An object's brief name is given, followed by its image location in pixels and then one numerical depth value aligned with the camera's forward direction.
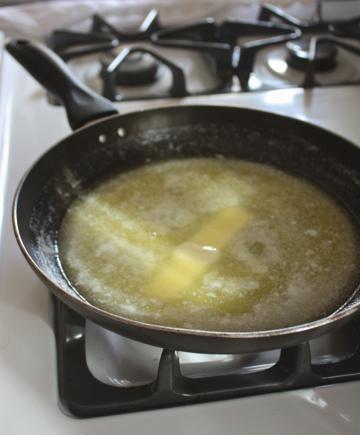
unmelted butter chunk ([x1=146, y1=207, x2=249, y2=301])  0.62
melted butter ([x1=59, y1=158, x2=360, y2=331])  0.59
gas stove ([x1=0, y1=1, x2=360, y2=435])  0.49
